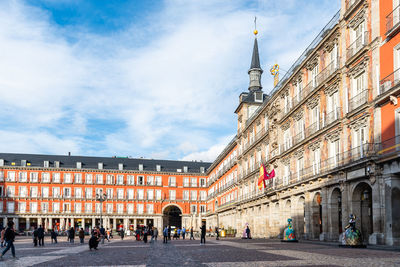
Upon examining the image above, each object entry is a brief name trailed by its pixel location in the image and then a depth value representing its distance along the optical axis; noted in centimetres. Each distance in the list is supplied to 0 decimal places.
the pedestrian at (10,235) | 1802
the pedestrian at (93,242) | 2470
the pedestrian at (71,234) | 3905
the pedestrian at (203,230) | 3004
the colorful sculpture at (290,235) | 3043
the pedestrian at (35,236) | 3156
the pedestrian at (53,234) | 3790
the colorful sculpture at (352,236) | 2108
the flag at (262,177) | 4166
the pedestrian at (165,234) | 3528
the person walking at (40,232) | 3247
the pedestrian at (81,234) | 3669
